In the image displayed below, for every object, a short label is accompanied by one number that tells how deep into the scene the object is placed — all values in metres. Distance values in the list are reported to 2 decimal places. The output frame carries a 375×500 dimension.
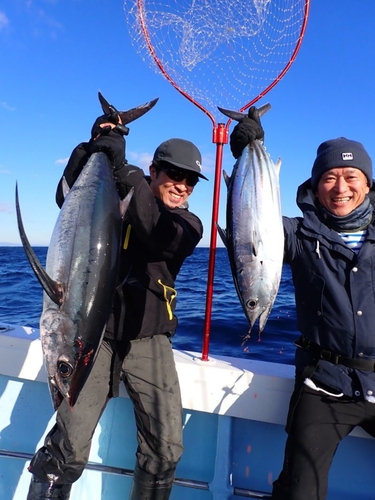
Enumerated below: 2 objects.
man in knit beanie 2.12
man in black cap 2.21
